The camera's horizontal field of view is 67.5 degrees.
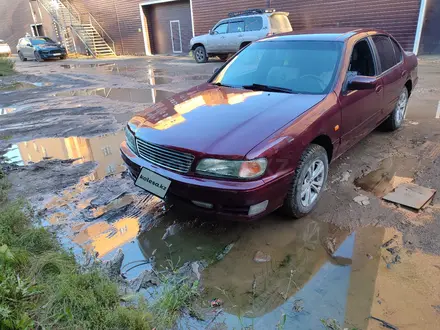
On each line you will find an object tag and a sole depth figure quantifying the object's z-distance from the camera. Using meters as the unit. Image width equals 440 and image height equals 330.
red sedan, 2.52
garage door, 19.42
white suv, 12.77
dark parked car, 21.08
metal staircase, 22.97
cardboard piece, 3.24
